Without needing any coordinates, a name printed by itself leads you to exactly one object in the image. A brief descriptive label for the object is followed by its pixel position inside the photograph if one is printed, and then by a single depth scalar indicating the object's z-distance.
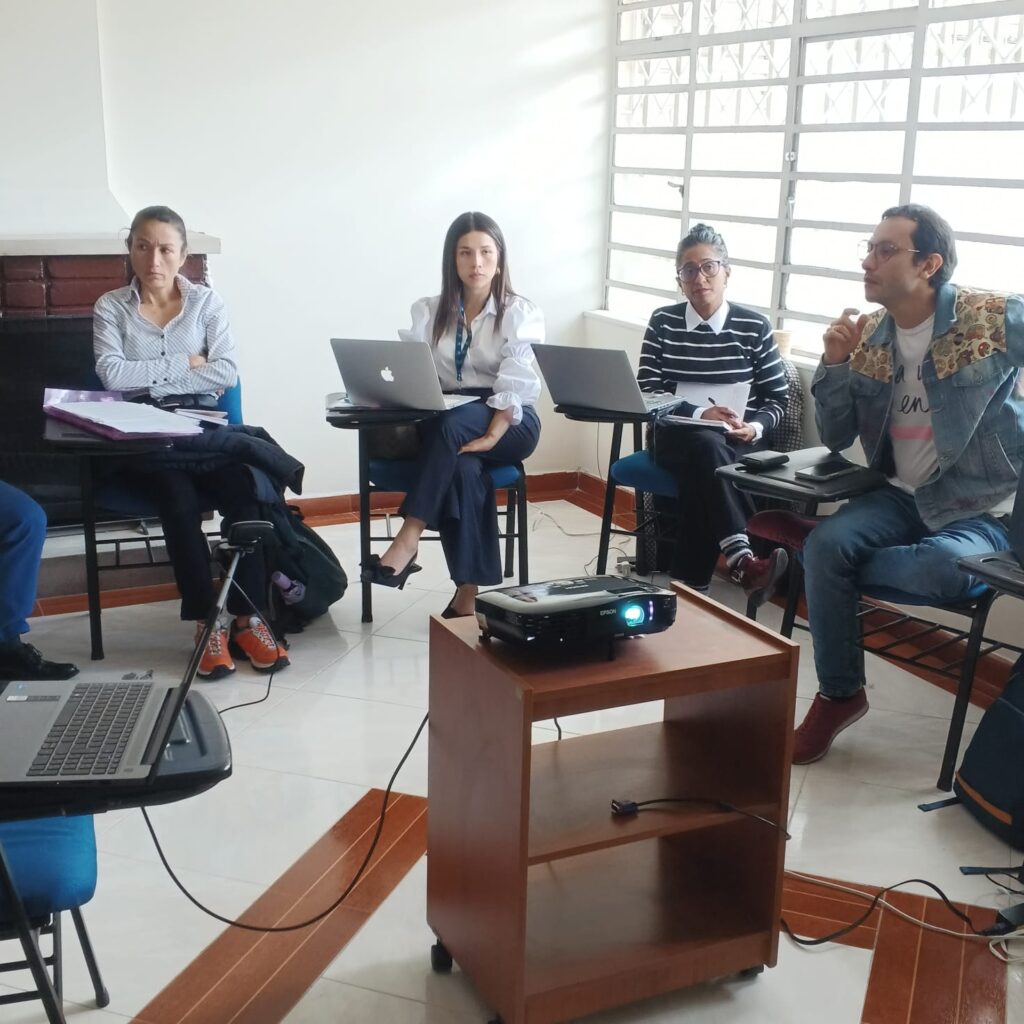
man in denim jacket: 2.85
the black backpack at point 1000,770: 2.51
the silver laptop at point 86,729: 1.44
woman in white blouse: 3.60
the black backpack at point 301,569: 3.63
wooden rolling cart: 1.82
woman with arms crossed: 3.46
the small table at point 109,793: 1.40
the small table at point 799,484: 2.91
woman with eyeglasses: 3.69
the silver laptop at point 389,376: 3.53
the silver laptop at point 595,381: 3.64
